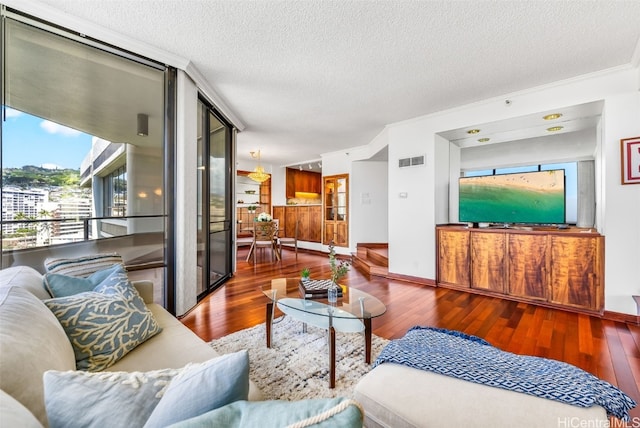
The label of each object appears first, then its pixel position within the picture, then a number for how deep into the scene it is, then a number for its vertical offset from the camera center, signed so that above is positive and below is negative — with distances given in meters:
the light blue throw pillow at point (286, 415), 0.46 -0.35
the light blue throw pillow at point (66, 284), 1.42 -0.38
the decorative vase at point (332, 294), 2.21 -0.66
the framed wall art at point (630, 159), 2.72 +0.53
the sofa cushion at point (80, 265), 1.67 -0.32
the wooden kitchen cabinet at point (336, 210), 6.83 +0.09
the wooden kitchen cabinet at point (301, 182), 8.70 +1.06
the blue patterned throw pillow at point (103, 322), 1.19 -0.51
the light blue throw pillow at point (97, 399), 0.55 -0.39
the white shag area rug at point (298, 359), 1.71 -1.08
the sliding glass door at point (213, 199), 3.59 +0.23
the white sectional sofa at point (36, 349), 0.66 -0.41
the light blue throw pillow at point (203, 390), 0.56 -0.38
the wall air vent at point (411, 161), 4.27 +0.83
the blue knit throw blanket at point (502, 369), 1.03 -0.69
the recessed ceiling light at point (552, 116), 3.34 +1.20
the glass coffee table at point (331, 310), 1.88 -0.73
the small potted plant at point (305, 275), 2.51 -0.57
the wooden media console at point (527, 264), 3.01 -0.65
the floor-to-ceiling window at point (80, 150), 1.97 +0.55
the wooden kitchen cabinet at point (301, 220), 7.54 -0.19
